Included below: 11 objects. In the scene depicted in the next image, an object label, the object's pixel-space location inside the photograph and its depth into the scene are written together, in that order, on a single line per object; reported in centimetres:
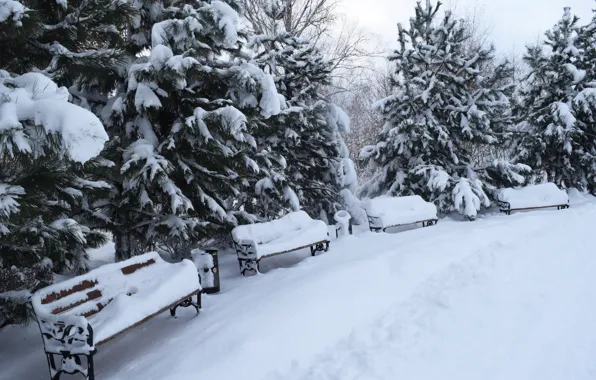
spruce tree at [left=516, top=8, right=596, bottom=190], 1449
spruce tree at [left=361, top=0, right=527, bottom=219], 1202
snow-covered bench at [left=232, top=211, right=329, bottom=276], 634
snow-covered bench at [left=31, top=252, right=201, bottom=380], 320
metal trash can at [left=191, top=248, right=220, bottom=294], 567
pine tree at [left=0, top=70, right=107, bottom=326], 210
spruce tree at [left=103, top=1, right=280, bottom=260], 505
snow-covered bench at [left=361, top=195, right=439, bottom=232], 968
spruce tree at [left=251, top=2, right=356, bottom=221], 973
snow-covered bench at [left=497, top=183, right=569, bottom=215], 1232
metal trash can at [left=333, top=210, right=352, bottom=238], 887
